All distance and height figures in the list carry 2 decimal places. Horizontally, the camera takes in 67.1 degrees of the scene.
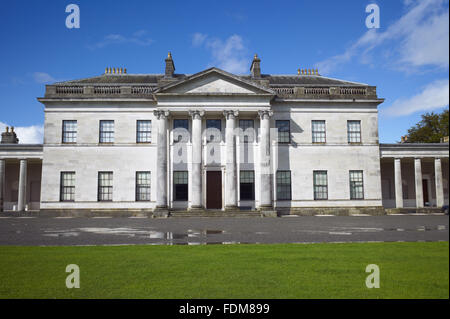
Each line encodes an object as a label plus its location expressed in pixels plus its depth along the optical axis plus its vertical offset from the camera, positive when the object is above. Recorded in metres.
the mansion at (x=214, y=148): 28.27 +3.56
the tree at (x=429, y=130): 45.87 +8.09
